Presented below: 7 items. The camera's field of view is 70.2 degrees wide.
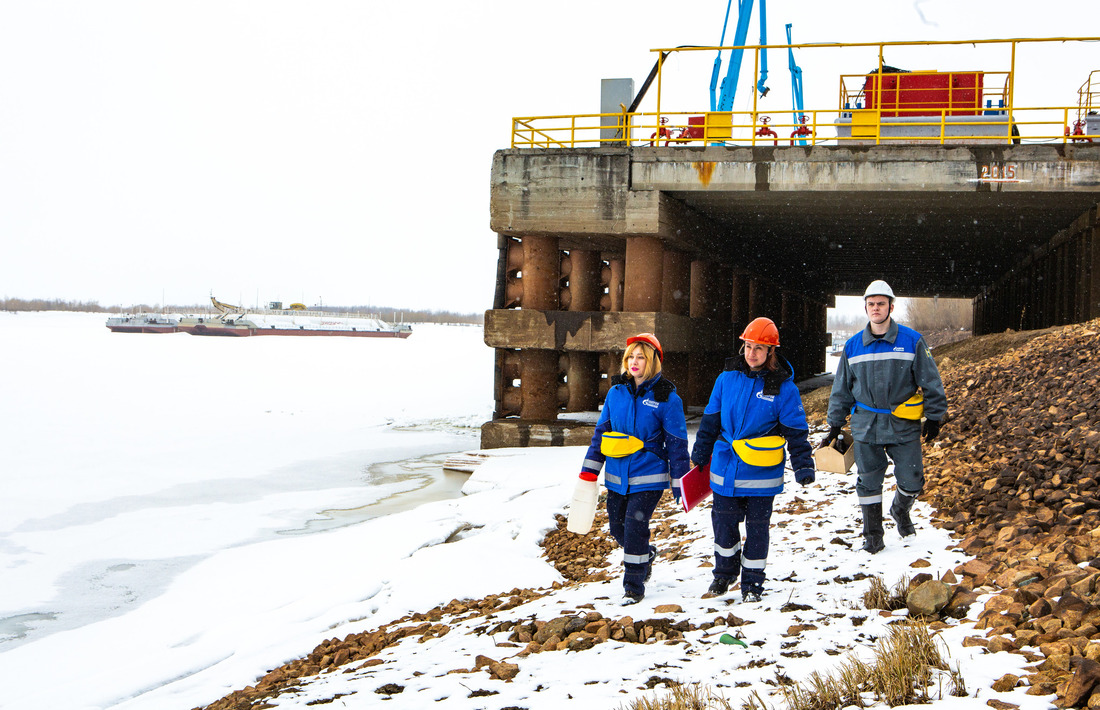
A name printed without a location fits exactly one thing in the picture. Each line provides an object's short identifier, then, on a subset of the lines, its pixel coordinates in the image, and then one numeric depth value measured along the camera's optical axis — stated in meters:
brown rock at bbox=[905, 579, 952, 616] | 3.79
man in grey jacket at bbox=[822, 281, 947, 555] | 4.93
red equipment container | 16.59
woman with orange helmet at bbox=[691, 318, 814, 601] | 4.49
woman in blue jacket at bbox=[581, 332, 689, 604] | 4.74
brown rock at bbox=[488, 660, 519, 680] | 3.71
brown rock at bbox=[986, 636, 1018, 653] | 3.16
